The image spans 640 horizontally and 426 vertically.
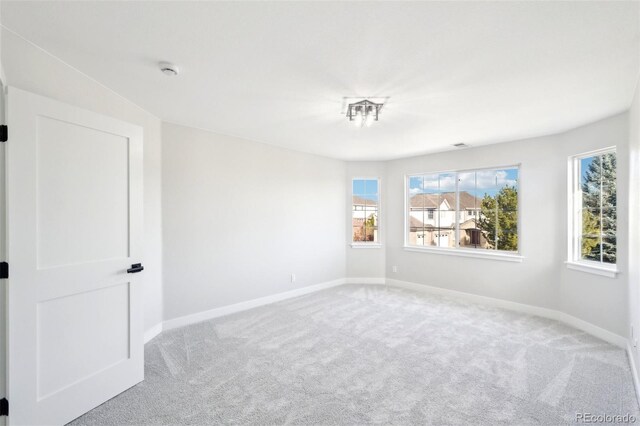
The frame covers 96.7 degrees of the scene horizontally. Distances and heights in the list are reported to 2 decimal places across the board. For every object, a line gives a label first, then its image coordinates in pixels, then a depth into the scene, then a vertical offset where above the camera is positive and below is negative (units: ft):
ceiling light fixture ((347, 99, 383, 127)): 9.11 +3.41
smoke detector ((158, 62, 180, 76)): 6.94 +3.61
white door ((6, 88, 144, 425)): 5.76 -1.04
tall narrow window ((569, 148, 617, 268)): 11.02 +0.14
